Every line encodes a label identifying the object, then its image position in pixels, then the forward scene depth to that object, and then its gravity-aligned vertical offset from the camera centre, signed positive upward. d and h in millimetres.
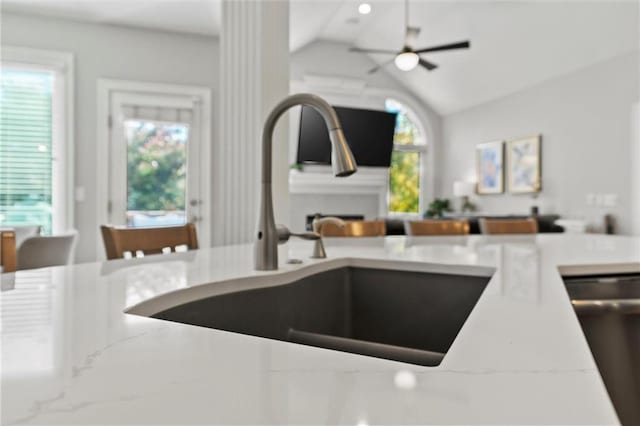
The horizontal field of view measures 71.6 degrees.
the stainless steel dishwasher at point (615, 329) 936 -277
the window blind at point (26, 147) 4191 +574
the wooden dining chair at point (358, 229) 2158 -110
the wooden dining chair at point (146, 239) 1382 -109
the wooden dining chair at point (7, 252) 1146 -117
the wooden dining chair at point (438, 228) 2277 -105
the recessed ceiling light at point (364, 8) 5637 +2580
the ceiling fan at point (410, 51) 4070 +1454
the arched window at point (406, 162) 7668 +798
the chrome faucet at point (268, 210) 986 -6
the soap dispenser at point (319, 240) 1189 -89
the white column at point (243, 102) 2057 +495
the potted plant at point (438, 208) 7102 -5
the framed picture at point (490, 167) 6387 +603
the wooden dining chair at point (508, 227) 2447 -106
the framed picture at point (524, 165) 5734 +584
